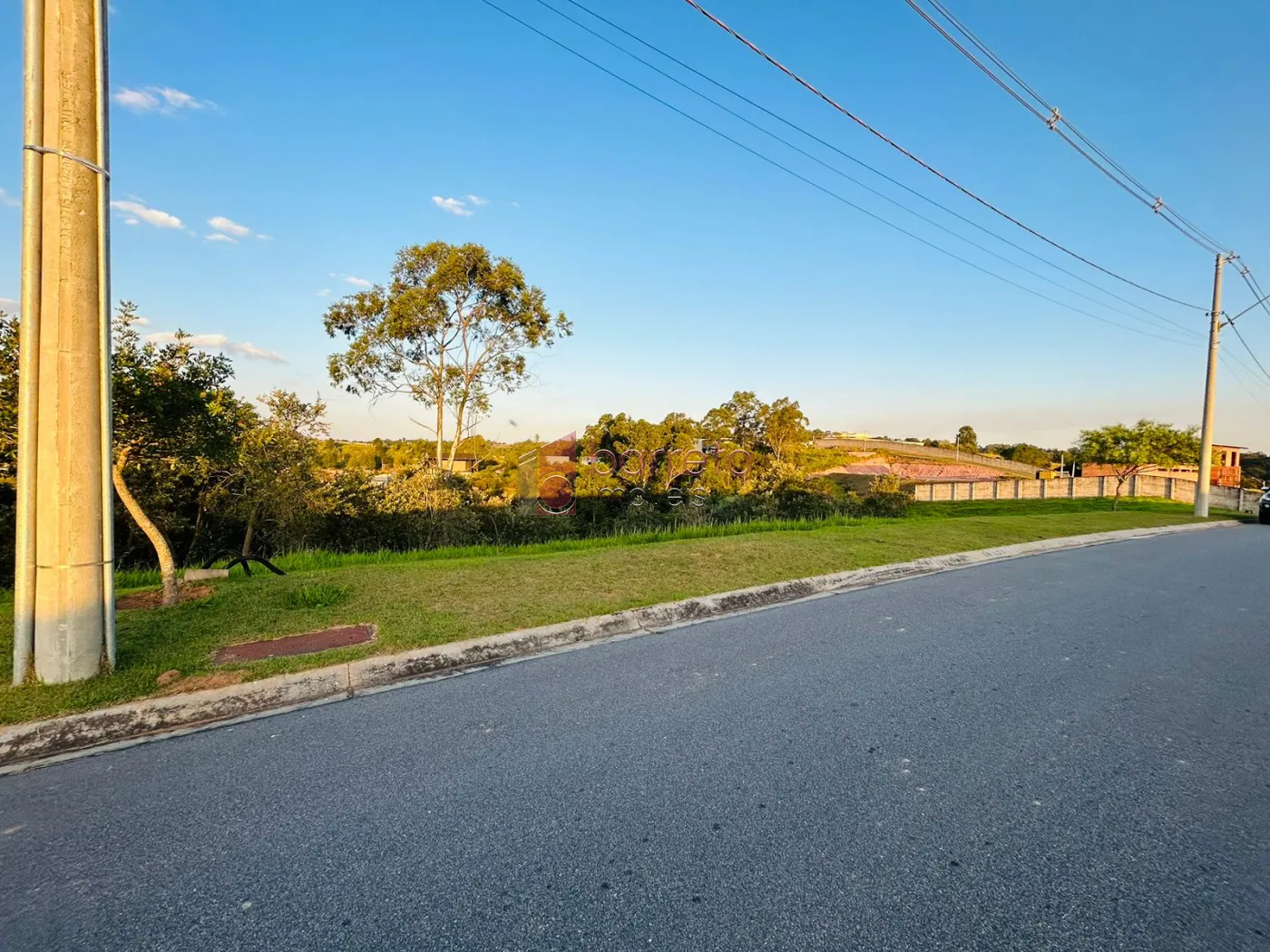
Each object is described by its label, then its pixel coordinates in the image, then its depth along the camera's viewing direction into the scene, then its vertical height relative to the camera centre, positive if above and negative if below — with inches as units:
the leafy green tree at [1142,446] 1178.6 +46.9
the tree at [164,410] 198.8 +8.5
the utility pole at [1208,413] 842.2 +82.0
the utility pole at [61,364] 139.4 +15.2
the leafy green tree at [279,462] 438.0 -16.7
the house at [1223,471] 2214.1 +5.7
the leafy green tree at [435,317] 660.1 +136.4
